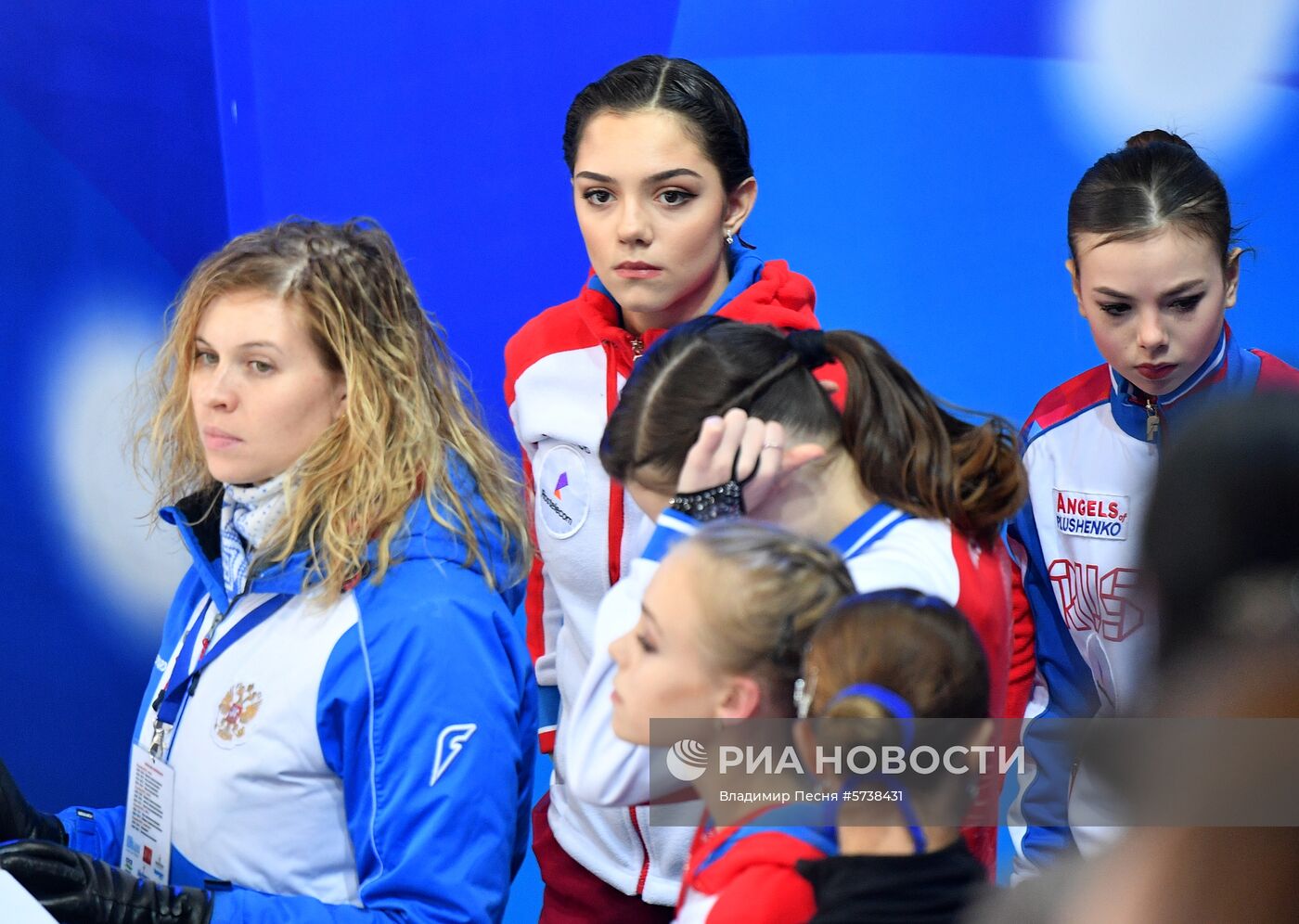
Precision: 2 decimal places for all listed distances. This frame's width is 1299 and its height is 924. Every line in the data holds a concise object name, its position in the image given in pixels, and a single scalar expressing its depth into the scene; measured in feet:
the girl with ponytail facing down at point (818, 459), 24.29
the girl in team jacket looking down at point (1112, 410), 25.39
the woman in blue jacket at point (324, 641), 24.46
